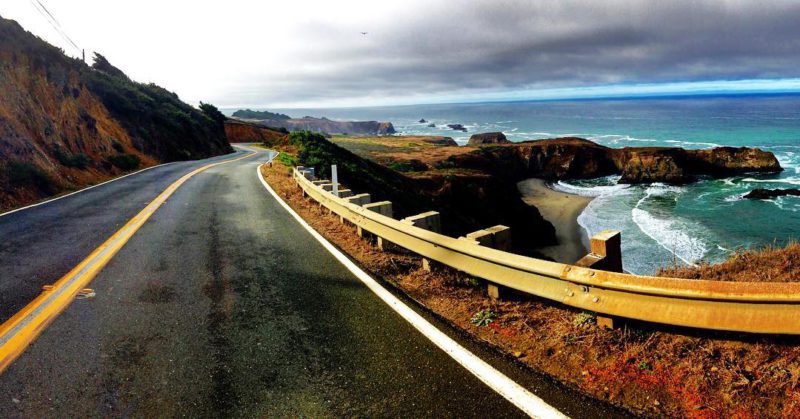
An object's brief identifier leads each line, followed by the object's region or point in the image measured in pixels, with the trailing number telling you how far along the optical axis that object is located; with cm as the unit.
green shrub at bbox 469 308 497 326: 402
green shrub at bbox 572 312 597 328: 364
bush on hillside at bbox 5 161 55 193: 1421
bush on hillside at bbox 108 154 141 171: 2367
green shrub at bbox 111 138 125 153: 2589
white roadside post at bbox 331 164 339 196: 947
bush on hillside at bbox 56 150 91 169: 1906
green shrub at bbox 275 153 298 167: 2223
